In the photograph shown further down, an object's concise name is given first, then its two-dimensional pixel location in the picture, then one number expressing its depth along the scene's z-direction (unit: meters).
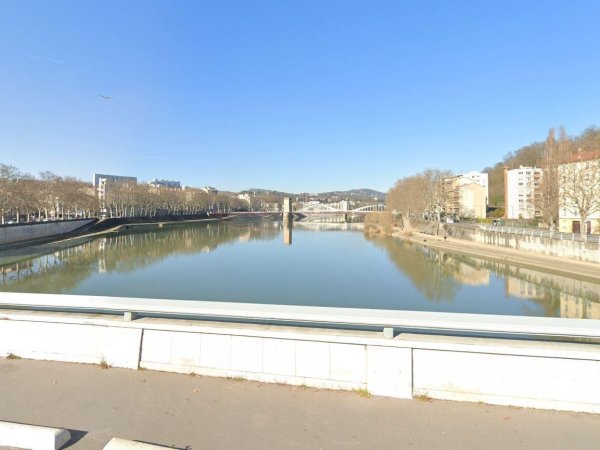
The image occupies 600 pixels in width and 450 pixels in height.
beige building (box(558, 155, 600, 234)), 27.61
